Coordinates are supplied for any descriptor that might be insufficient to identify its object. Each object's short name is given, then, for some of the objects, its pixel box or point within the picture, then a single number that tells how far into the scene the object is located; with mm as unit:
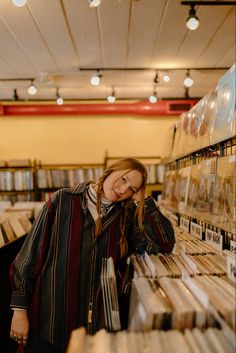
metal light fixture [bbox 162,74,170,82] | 3638
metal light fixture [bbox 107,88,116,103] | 4475
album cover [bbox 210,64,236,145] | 1050
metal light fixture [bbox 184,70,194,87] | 3547
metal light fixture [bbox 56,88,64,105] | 4723
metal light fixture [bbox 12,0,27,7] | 1966
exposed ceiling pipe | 5109
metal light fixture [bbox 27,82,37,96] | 3836
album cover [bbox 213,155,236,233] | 1045
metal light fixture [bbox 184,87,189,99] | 4568
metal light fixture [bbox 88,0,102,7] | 1822
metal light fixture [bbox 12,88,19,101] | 4659
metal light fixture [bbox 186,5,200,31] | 2125
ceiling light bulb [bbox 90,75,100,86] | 3520
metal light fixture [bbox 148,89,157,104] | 4350
